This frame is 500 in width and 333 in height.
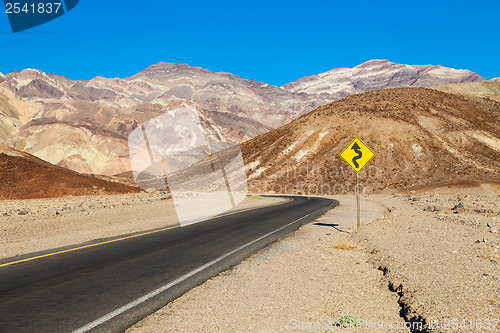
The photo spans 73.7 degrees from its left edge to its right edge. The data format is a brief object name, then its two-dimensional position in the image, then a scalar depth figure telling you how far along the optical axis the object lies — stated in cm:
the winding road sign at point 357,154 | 1284
